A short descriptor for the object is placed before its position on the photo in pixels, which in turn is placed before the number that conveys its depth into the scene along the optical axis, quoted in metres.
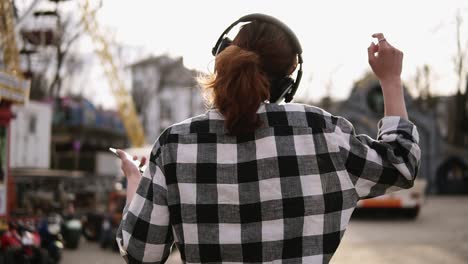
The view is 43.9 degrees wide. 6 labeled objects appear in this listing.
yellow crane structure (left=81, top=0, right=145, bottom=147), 28.17
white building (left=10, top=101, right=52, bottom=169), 21.58
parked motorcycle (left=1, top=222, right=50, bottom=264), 8.70
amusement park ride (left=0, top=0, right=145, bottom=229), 8.57
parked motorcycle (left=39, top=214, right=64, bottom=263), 10.26
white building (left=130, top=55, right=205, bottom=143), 49.50
